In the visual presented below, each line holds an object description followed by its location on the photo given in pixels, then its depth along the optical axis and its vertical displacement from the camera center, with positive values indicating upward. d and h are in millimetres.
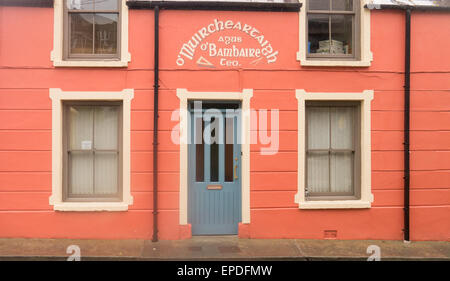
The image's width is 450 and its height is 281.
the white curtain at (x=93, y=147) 7203 -127
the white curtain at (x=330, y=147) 7410 -95
